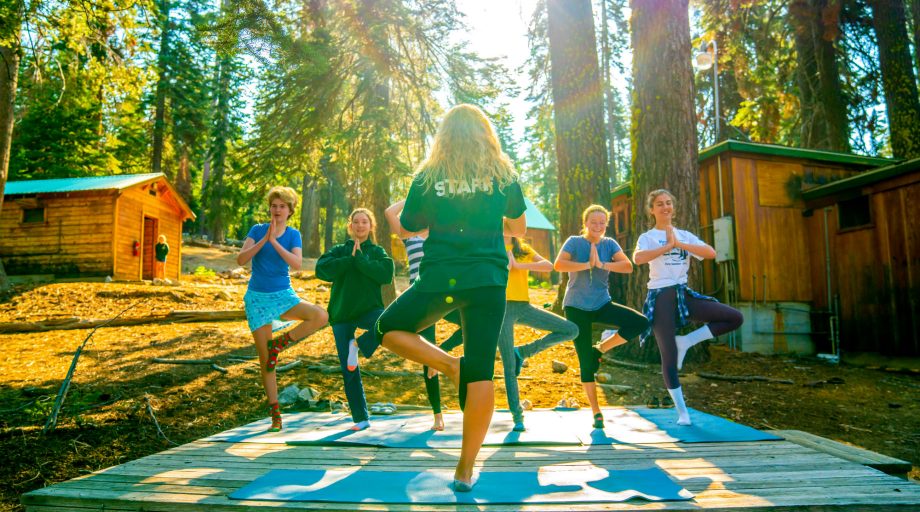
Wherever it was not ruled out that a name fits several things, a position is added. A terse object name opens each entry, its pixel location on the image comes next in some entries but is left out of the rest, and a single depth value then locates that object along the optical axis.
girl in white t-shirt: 5.08
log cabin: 21.39
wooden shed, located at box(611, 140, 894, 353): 12.18
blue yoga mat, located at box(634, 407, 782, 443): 4.51
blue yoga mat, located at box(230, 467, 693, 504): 3.05
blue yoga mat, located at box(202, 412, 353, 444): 4.84
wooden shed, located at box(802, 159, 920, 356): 10.95
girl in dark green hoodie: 5.16
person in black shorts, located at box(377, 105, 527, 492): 3.08
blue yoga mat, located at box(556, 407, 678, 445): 4.59
